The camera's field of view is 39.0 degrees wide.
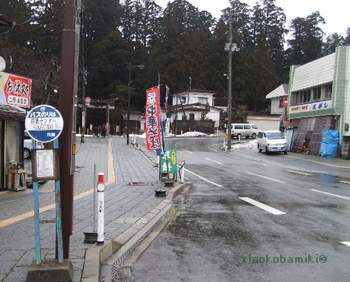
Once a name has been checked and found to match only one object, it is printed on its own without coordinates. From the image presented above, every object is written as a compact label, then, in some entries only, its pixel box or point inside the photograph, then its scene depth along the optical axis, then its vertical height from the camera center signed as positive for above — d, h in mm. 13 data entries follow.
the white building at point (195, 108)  80188 +1761
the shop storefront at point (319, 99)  38031 +1967
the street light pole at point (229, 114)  46916 +496
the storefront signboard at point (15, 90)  14359 +673
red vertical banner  17516 -118
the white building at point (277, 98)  76750 +3755
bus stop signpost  5609 -316
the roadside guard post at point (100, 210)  7410 -1444
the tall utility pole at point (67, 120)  5906 -73
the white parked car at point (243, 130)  66500 -1412
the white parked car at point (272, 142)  42188 -1781
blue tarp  37562 -1500
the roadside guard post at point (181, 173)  19417 -2190
